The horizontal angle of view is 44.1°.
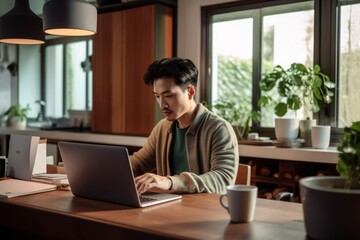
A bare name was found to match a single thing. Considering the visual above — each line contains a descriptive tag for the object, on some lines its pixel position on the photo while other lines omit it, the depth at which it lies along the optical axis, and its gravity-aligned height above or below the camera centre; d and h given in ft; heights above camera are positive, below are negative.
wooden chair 6.75 -1.00
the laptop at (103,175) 4.60 -0.73
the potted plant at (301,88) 10.57 +0.56
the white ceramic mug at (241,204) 4.13 -0.88
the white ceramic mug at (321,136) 10.19 -0.58
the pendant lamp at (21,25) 7.32 +1.38
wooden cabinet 13.41 +1.49
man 6.22 -0.44
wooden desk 3.80 -1.04
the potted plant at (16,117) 18.63 -0.39
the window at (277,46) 10.87 +1.75
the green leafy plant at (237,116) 11.79 -0.16
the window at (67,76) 18.60 +1.40
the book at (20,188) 5.44 -1.05
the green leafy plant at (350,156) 3.62 -0.37
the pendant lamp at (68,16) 6.47 +1.37
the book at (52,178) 6.07 -1.02
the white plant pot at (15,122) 18.61 -0.62
